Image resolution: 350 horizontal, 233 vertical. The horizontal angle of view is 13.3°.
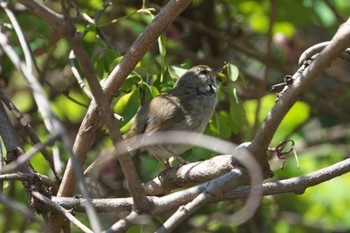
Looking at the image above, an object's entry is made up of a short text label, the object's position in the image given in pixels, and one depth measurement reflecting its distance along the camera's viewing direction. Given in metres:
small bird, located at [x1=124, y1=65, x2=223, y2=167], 8.39
